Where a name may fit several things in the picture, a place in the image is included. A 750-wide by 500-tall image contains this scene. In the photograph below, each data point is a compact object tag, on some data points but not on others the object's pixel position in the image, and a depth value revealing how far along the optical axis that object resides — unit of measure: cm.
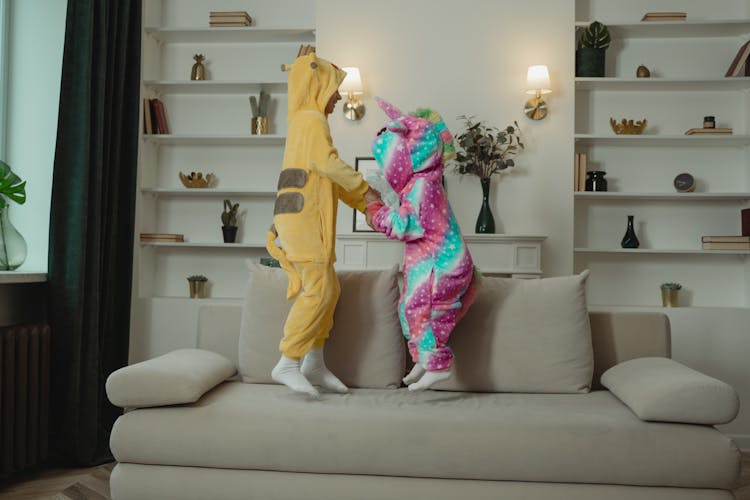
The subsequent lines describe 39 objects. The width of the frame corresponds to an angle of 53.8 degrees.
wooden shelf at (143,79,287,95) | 480
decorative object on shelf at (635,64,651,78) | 462
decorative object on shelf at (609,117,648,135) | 463
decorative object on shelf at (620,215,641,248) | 462
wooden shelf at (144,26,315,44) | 477
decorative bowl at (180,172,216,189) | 486
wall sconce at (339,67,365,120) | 458
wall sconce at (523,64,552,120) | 446
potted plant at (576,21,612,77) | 456
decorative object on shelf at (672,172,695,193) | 462
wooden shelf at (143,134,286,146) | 477
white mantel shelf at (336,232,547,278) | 440
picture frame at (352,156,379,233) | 466
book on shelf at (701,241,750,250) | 444
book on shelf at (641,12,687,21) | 457
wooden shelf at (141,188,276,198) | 473
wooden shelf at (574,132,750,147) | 449
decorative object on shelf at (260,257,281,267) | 449
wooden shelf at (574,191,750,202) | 450
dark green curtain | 347
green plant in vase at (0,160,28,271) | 335
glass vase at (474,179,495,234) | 448
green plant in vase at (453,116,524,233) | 448
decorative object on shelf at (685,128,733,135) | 453
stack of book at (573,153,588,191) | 461
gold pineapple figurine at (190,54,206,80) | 491
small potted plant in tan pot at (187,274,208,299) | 481
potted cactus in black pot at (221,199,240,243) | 483
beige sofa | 230
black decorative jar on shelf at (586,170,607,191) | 464
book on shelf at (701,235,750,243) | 445
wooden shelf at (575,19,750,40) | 454
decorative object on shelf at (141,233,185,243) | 474
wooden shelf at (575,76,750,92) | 453
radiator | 310
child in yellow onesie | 265
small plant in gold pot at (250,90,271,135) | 483
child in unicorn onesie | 269
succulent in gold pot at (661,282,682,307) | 454
